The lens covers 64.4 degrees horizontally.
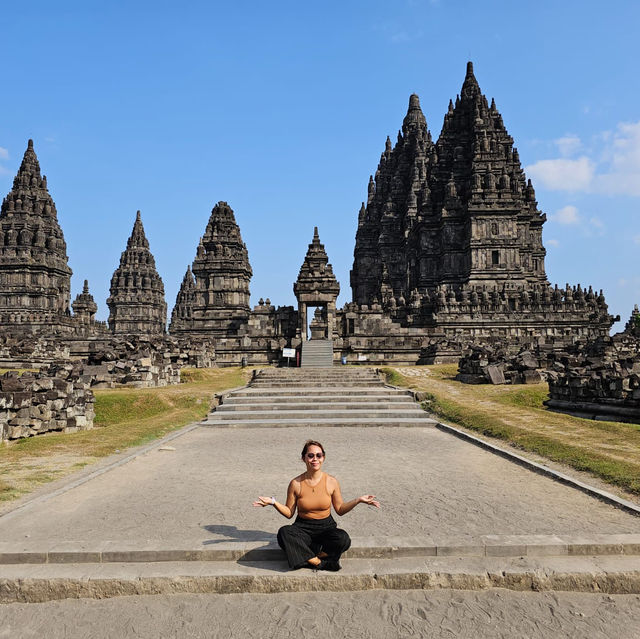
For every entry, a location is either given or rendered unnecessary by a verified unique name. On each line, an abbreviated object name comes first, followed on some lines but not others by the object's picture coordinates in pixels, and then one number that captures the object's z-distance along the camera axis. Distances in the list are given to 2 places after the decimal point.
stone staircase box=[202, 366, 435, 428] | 14.22
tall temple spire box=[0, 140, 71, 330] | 60.00
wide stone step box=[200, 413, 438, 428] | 13.97
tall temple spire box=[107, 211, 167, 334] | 83.94
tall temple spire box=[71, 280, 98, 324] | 63.03
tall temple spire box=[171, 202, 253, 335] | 49.59
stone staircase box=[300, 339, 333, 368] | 30.12
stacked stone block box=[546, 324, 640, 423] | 13.25
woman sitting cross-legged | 4.55
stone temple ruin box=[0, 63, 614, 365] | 34.19
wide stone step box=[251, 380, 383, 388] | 20.26
